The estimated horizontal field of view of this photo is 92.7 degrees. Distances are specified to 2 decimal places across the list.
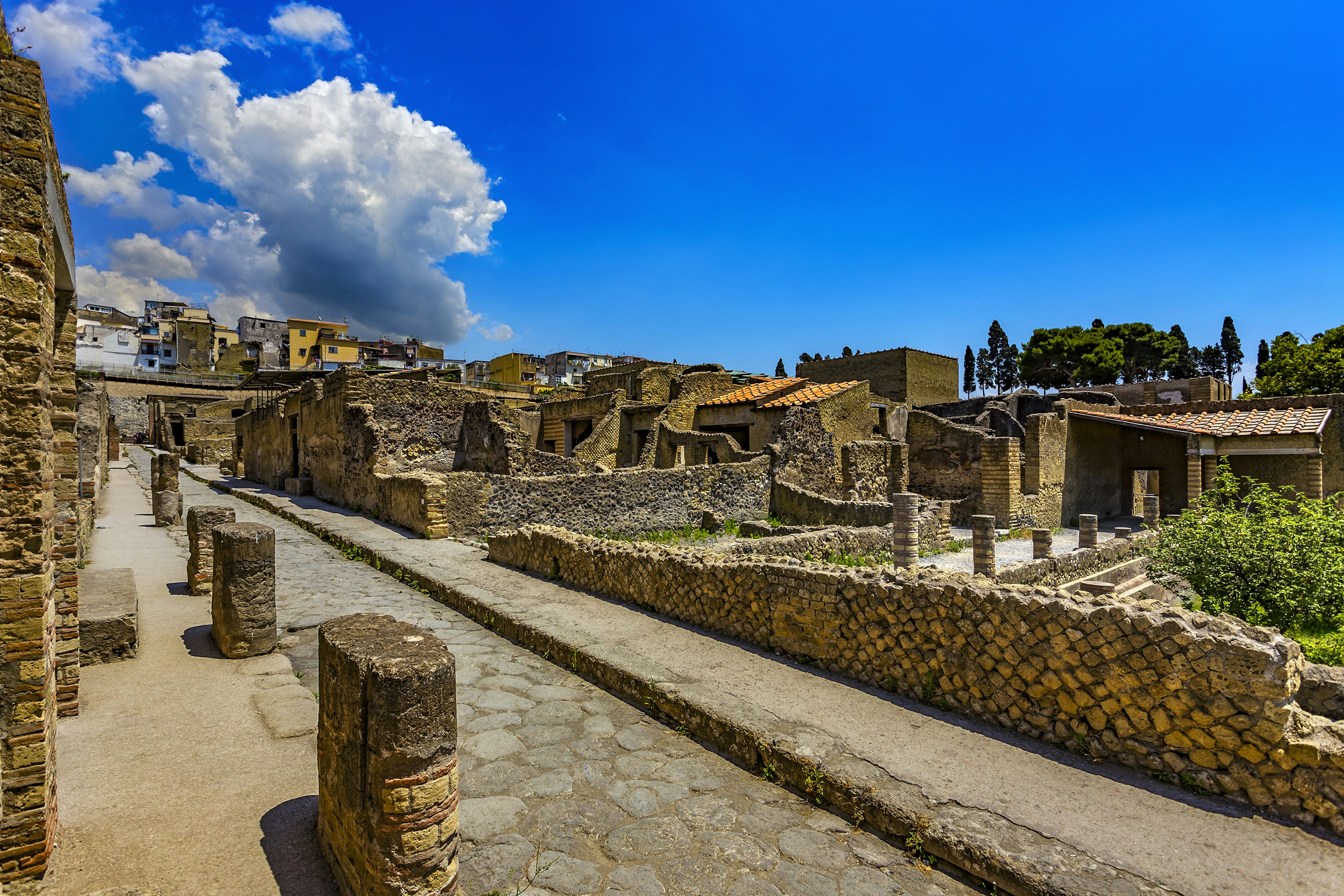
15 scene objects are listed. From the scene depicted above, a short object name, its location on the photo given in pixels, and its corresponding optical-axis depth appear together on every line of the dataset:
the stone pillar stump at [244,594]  5.34
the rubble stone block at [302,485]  17.42
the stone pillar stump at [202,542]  7.01
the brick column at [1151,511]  14.66
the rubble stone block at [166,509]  12.07
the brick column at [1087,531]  12.03
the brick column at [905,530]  9.55
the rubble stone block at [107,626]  4.89
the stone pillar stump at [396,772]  2.42
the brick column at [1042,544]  11.04
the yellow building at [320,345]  60.41
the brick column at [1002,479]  15.34
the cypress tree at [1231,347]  60.88
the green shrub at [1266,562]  5.89
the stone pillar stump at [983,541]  9.93
